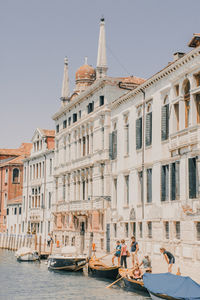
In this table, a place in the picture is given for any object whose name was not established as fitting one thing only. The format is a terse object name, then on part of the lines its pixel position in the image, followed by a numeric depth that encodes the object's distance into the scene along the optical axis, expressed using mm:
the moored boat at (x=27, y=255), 40691
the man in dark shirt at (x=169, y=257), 21114
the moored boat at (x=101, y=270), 25922
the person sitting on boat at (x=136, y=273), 21766
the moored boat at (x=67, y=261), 31203
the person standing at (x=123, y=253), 26048
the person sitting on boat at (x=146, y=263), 22420
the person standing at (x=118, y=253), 26750
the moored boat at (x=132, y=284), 21188
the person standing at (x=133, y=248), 25930
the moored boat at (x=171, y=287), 16547
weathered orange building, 64812
